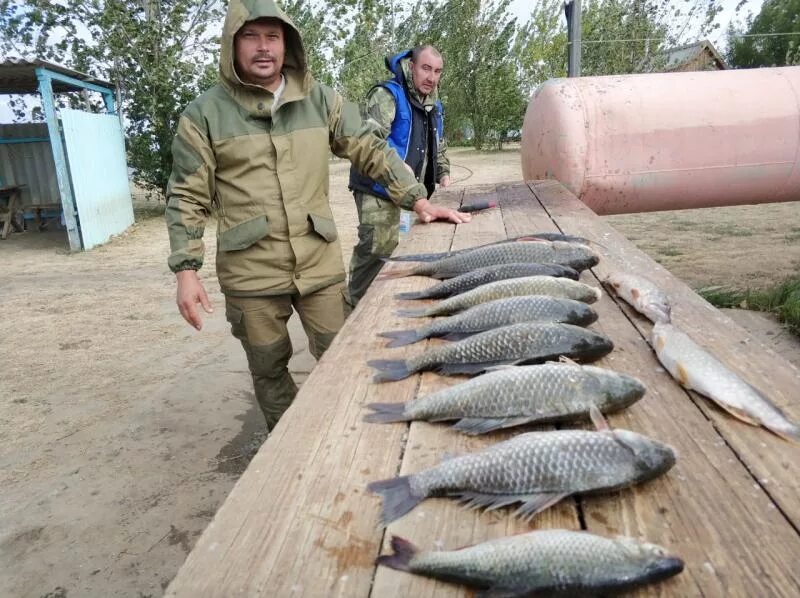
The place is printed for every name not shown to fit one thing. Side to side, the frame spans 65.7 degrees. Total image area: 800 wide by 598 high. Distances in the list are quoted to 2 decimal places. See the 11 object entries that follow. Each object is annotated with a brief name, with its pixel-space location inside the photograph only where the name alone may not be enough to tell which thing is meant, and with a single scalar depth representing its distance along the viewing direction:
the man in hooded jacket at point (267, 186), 3.42
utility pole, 9.40
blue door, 12.30
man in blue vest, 5.39
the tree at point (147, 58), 15.49
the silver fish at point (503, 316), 2.35
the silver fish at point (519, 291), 2.62
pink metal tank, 6.21
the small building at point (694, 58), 26.75
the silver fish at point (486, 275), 2.86
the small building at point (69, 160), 11.91
